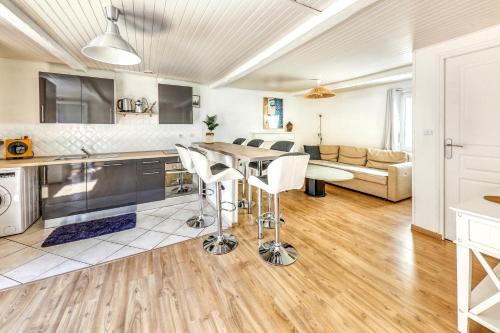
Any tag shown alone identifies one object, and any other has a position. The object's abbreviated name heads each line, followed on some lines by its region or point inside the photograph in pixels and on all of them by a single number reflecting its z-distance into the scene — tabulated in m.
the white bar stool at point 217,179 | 2.39
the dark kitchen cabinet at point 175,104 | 4.16
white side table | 1.24
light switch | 2.75
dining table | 2.31
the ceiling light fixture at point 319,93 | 3.77
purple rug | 2.77
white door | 2.30
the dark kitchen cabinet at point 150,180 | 3.65
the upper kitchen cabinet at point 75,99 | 3.27
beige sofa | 4.09
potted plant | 4.47
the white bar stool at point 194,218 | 3.06
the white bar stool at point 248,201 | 3.66
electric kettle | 3.88
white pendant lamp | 1.72
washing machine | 2.81
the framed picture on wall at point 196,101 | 4.84
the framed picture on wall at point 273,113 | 6.00
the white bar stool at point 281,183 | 2.02
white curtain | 4.90
